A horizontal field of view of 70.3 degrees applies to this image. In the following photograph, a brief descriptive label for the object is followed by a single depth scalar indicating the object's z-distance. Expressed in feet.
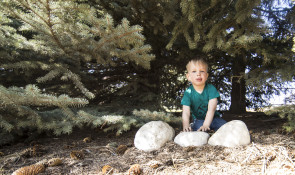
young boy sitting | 9.66
